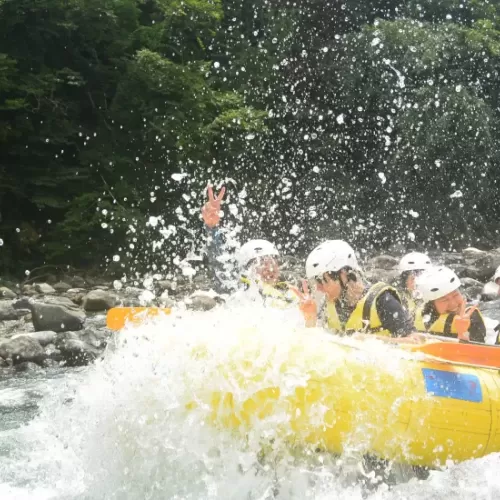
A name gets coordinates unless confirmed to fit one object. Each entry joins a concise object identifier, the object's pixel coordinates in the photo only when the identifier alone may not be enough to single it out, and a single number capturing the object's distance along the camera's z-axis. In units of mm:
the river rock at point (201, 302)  11391
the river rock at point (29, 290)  13559
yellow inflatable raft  3844
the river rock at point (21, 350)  7965
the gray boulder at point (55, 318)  9430
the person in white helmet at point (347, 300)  4426
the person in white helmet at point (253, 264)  5809
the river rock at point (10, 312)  10594
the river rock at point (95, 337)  8648
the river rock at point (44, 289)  13594
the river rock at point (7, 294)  12959
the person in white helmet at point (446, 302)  4984
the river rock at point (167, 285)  14384
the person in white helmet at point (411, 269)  6438
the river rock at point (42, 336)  8438
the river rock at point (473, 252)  18234
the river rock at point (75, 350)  8094
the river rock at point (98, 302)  11766
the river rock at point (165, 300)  11945
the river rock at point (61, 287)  14016
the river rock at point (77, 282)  14648
